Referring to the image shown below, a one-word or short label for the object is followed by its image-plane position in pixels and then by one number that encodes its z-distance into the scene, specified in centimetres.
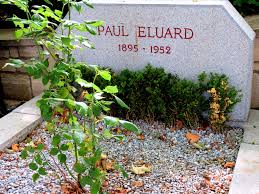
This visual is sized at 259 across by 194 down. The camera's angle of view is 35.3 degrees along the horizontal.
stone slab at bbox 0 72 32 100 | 464
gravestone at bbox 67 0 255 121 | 335
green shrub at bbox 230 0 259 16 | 449
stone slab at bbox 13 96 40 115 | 387
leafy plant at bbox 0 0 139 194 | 200
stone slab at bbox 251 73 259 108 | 382
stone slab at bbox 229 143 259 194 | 255
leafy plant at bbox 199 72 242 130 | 330
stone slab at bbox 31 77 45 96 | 455
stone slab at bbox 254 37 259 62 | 383
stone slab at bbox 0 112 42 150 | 338
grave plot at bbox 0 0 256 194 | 282
